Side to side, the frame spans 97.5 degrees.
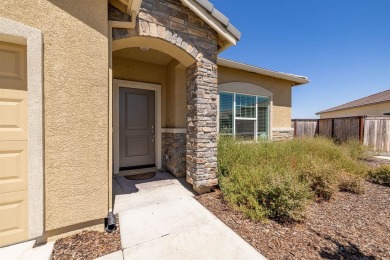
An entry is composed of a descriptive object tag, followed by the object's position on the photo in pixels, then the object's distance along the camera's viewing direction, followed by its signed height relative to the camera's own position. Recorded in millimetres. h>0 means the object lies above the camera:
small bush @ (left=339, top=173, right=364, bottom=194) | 4203 -1405
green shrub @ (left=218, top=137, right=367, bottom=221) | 3068 -1079
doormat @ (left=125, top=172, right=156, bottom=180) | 4785 -1438
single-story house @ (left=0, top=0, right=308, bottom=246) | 2236 +452
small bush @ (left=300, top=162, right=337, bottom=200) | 3839 -1184
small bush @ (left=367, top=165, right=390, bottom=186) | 4792 -1374
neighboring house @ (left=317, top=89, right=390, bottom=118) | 13719 +1975
